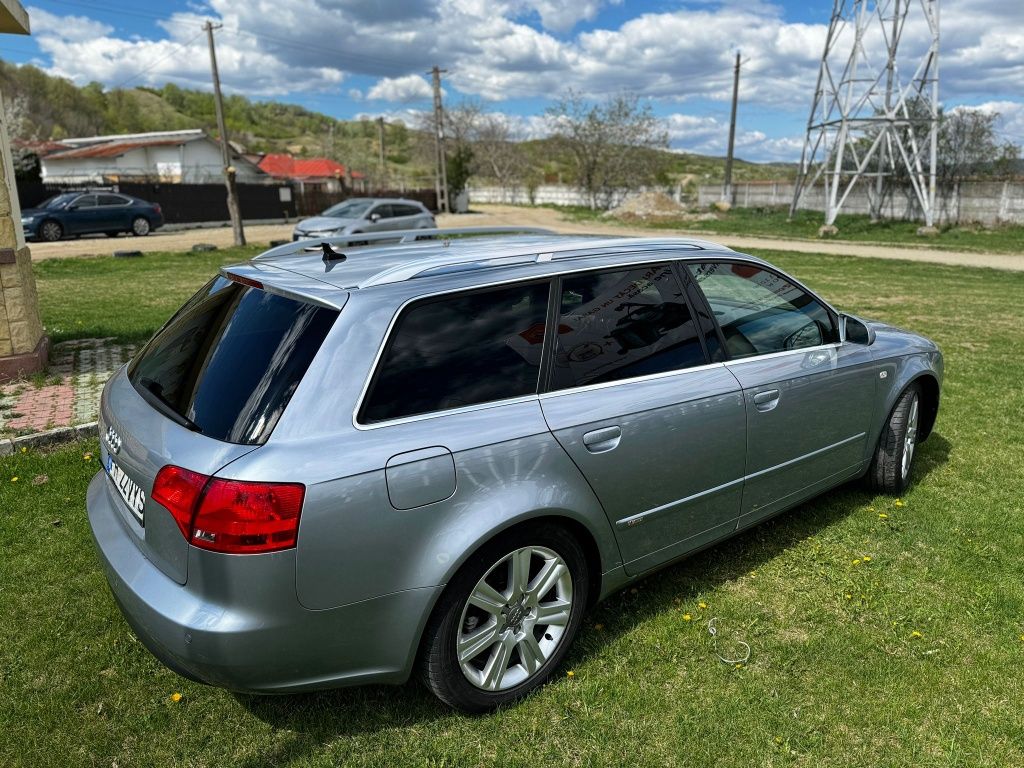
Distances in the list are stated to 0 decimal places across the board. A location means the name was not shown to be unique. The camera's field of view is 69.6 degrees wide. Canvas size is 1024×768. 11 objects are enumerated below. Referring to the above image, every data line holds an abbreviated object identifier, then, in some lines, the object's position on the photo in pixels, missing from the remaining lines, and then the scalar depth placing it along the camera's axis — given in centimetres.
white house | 4797
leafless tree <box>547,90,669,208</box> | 5475
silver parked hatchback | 2027
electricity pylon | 2705
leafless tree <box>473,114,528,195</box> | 7794
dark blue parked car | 2325
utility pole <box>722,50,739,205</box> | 4028
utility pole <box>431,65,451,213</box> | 4303
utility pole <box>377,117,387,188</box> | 6208
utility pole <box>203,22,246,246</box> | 2105
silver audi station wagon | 227
